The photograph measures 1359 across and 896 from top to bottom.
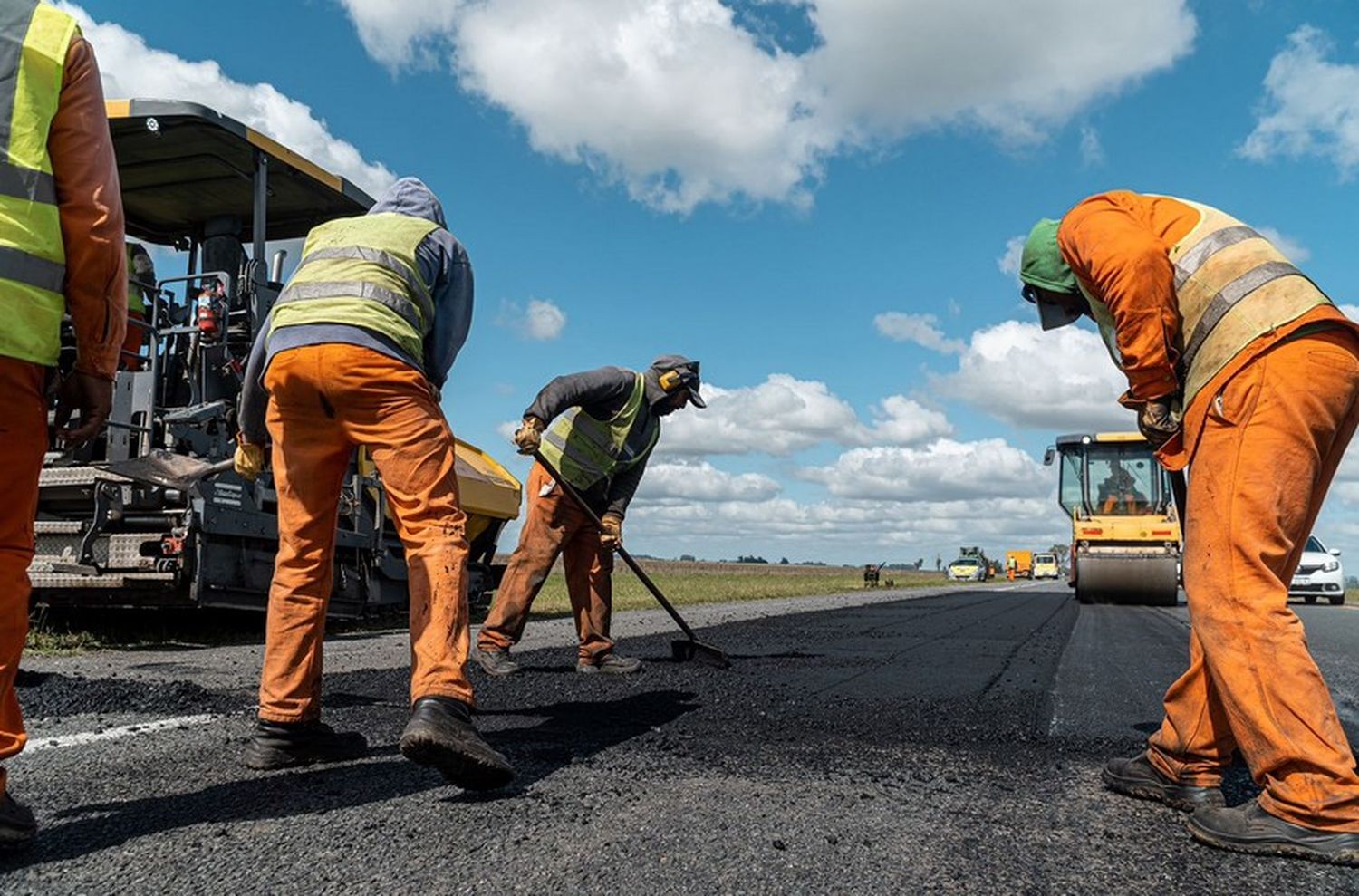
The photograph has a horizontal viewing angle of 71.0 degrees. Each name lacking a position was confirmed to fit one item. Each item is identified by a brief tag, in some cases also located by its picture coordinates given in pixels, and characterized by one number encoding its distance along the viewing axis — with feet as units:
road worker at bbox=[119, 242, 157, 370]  20.42
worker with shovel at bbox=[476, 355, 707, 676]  16.75
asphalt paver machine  19.86
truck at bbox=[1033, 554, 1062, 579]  192.95
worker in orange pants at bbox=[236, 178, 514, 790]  8.54
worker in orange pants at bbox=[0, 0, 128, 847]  6.66
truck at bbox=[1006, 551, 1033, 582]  212.23
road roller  50.26
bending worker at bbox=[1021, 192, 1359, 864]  7.00
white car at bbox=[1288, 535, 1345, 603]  60.29
